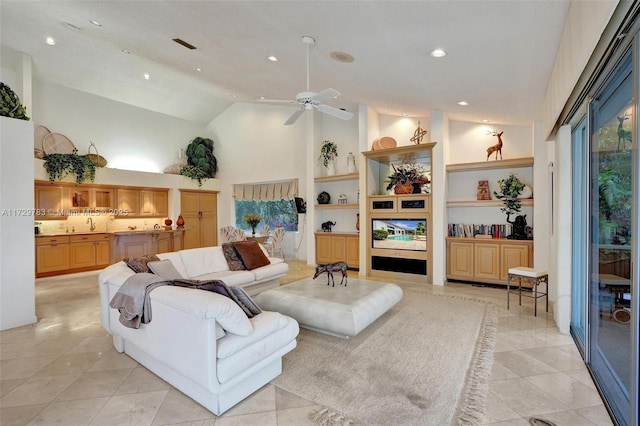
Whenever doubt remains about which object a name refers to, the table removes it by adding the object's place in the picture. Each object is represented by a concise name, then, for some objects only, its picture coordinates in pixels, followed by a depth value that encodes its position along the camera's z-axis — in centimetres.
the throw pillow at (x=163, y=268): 335
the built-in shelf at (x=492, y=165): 511
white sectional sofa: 194
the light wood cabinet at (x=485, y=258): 502
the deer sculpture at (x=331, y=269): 386
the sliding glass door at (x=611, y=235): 193
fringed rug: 202
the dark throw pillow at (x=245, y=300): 241
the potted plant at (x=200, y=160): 900
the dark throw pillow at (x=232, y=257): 471
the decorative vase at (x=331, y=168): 711
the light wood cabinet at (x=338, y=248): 673
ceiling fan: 343
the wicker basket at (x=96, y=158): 729
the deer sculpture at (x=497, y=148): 538
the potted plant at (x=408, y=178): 599
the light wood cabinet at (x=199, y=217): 891
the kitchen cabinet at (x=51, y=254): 627
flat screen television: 580
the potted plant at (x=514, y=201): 515
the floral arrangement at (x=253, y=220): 783
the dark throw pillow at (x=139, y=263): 319
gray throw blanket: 232
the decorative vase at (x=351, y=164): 678
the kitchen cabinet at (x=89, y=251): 675
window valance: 831
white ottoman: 305
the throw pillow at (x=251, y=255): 476
